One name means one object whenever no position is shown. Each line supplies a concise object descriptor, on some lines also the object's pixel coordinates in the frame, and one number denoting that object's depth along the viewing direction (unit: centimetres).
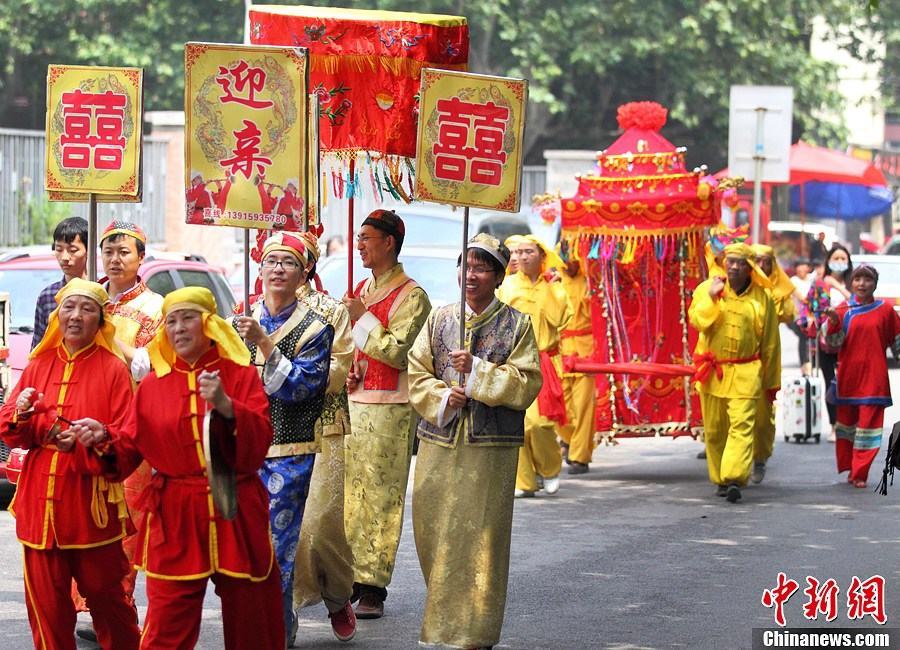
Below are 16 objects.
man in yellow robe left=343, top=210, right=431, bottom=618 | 1338
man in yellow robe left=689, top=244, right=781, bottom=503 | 1951
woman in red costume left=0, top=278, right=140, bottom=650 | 1009
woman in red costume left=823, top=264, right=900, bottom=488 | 2118
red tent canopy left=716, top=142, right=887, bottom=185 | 5076
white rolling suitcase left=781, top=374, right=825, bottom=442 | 2521
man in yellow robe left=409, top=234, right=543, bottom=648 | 1166
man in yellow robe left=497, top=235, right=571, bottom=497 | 1949
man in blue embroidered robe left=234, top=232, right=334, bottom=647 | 1141
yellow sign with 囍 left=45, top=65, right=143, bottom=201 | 1170
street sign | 3014
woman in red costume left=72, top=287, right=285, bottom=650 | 945
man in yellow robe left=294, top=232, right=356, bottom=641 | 1244
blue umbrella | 5385
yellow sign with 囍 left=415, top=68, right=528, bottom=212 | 1211
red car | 1896
